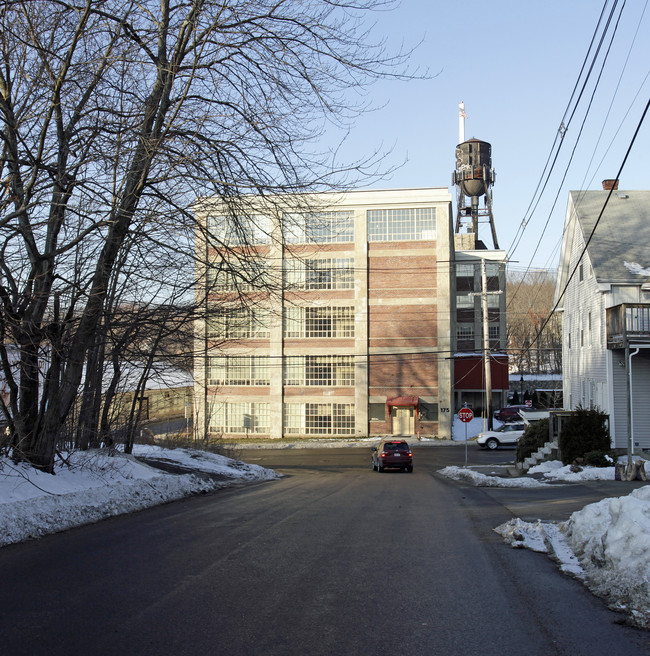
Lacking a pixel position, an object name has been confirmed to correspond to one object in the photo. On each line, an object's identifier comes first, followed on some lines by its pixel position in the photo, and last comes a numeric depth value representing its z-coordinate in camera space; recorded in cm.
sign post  3203
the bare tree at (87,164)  1119
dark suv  3053
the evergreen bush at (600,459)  2338
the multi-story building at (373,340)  5316
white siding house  2569
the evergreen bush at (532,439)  3008
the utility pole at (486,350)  4466
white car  4506
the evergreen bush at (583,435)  2467
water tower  7075
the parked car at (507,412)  5979
